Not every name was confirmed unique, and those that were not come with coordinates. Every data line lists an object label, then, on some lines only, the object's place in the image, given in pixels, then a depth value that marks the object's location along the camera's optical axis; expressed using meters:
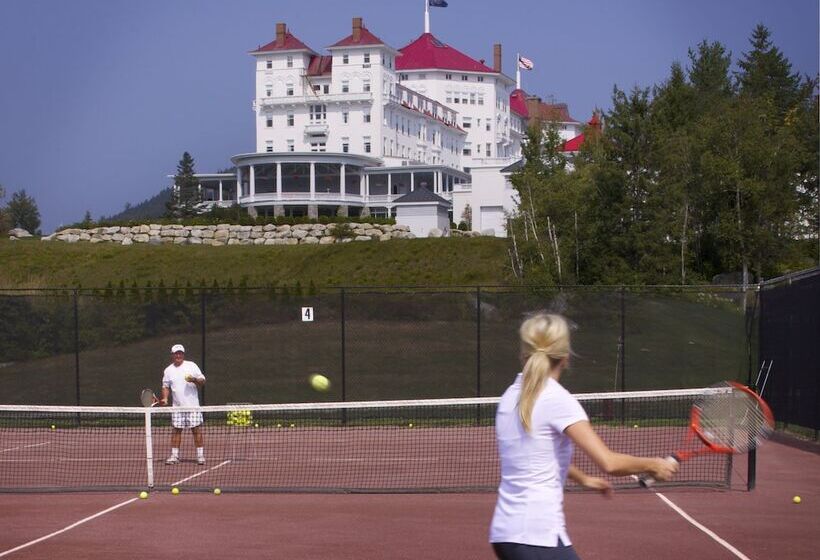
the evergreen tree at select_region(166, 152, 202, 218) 85.25
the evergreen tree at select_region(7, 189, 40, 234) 115.56
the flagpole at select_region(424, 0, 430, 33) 111.79
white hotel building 82.69
